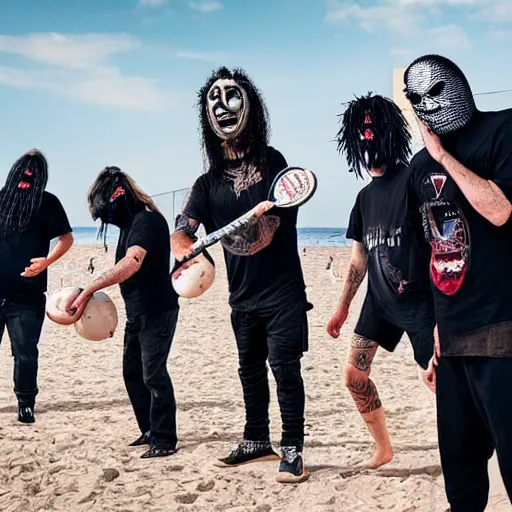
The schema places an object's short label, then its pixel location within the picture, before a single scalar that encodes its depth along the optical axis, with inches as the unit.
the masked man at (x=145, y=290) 198.4
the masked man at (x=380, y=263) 160.9
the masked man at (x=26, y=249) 245.9
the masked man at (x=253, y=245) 175.3
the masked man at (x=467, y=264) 109.1
